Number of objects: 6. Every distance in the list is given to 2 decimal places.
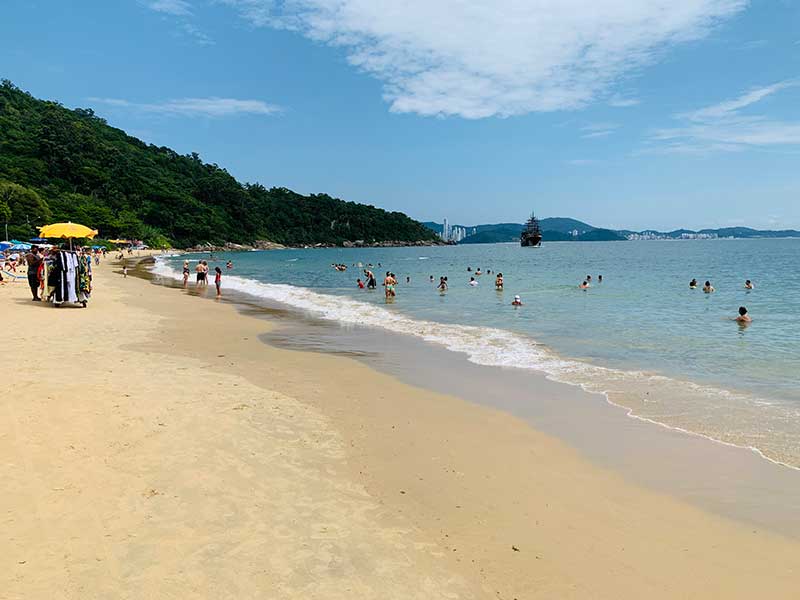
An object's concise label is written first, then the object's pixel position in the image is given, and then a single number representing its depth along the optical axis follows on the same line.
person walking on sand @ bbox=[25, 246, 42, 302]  19.61
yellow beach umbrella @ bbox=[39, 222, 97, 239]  18.64
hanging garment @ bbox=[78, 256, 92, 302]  18.42
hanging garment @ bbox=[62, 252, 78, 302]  18.03
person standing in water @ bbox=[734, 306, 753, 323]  19.87
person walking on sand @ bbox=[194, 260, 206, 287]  34.88
